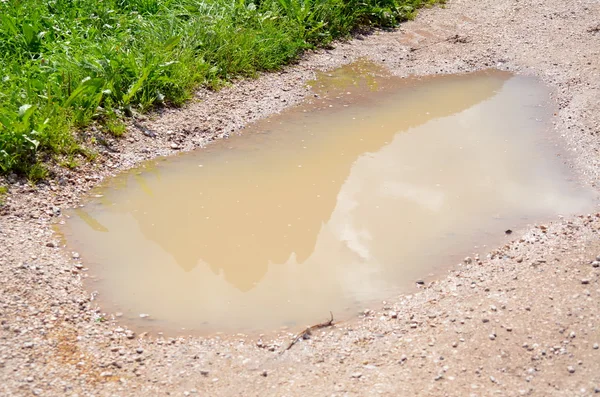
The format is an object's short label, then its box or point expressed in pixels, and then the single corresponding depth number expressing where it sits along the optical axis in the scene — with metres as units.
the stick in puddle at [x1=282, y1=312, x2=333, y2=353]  4.51
